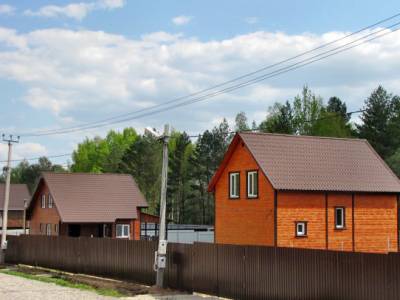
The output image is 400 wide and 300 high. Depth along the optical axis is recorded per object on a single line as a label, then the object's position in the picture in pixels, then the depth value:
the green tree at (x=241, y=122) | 81.80
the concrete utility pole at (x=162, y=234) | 20.73
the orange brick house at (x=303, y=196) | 29.83
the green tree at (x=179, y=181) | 82.31
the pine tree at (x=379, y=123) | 63.81
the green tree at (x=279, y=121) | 66.69
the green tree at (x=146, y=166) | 81.50
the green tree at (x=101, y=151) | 96.94
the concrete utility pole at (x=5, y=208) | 33.69
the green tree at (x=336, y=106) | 78.56
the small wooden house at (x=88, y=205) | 45.06
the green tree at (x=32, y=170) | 121.56
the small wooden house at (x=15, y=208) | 77.75
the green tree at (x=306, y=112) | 70.00
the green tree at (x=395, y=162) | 52.34
